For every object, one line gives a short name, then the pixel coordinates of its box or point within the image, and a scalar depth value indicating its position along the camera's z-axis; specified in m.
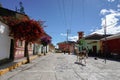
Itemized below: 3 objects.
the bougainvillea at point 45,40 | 18.82
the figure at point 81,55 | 9.57
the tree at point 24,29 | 7.69
